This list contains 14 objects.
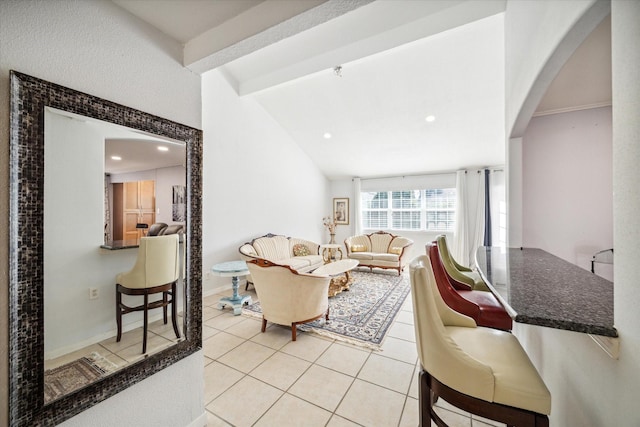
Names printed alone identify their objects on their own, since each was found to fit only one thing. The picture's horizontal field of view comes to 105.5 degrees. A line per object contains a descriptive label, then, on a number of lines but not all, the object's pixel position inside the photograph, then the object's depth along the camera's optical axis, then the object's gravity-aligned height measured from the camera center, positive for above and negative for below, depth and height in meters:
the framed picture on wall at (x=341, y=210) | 7.46 +0.09
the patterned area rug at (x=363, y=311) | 2.63 -1.31
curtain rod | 5.60 +1.02
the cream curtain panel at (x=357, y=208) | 7.18 +0.15
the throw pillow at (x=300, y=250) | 5.27 -0.80
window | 6.26 +0.09
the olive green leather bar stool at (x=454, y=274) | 2.36 -0.60
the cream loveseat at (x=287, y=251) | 4.44 -0.76
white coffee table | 3.55 -0.87
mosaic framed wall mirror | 0.83 -0.15
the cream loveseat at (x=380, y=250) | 5.18 -0.87
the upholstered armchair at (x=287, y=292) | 2.45 -0.83
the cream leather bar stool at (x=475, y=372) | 0.95 -0.68
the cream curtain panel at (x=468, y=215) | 5.70 -0.06
